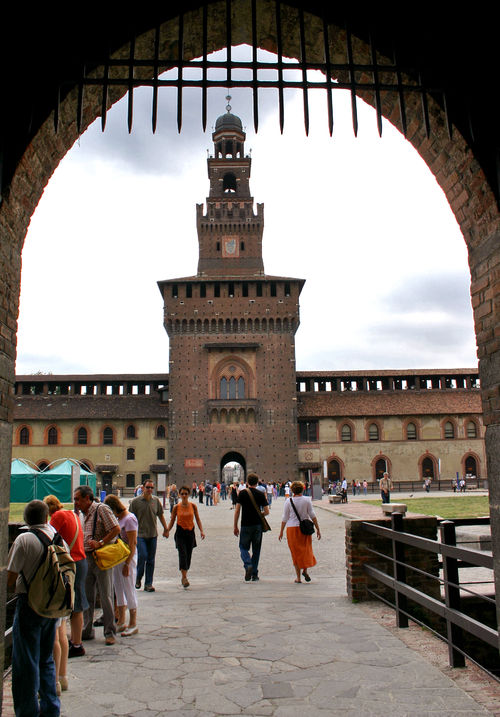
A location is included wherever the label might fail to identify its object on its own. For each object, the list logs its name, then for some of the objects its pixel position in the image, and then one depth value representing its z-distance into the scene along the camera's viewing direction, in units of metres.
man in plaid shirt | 5.59
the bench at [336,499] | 26.62
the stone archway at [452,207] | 3.88
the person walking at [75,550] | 5.06
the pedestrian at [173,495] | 26.33
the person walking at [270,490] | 33.47
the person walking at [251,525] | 8.73
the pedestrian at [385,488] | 22.11
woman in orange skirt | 8.43
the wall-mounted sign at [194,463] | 39.38
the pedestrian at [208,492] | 30.91
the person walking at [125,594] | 5.75
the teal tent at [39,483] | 23.97
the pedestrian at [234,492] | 26.01
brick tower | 39.62
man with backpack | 3.61
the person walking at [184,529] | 8.43
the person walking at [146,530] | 8.03
